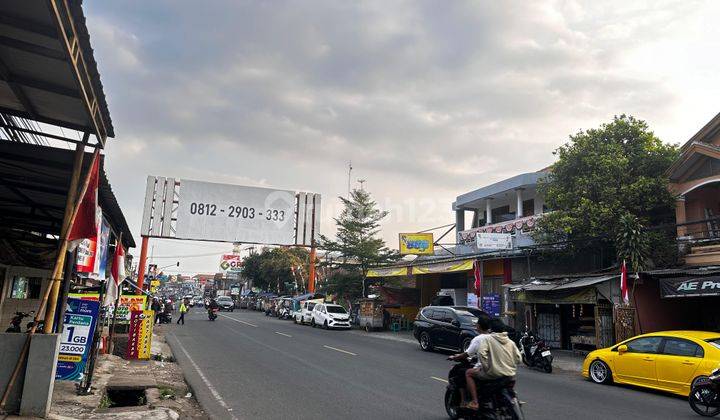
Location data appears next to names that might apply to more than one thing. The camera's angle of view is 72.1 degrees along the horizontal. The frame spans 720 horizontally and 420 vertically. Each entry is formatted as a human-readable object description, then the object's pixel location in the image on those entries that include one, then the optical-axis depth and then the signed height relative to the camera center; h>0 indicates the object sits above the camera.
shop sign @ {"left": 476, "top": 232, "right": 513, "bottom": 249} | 23.48 +2.63
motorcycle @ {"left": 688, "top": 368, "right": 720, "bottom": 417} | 8.57 -1.65
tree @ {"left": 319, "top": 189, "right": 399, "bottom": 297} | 35.06 +3.56
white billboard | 37.06 +5.71
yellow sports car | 10.30 -1.32
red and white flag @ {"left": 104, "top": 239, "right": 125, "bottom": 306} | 10.83 +0.18
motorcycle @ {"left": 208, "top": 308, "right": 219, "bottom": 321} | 33.94 -1.71
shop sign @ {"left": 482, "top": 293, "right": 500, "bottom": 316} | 24.58 -0.34
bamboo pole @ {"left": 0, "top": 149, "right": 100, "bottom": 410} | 6.70 -0.10
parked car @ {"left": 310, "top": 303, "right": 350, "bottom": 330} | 31.95 -1.56
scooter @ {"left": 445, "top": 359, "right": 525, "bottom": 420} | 6.59 -1.39
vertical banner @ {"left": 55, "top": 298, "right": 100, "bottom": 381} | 9.62 -1.03
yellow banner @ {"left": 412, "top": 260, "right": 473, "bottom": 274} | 25.00 +1.51
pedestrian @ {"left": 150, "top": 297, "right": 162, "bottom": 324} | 30.81 -1.26
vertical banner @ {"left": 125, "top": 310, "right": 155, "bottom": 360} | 14.03 -1.44
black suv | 17.69 -1.16
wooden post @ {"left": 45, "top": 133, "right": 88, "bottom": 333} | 7.14 +1.08
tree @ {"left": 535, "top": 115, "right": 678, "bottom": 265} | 19.27 +4.48
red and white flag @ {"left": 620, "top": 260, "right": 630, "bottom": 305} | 16.05 +0.51
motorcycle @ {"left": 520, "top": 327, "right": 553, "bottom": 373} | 14.65 -1.65
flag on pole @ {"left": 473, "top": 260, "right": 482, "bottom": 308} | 24.53 +1.03
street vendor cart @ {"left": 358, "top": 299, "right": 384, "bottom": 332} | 31.69 -1.34
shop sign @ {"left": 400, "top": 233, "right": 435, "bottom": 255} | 29.61 +3.04
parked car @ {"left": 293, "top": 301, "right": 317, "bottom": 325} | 35.66 -1.63
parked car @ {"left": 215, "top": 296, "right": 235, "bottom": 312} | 57.38 -1.67
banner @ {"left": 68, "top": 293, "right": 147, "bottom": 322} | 19.95 -0.75
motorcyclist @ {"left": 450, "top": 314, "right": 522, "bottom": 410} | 6.77 -0.86
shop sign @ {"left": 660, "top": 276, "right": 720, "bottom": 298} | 14.66 +0.51
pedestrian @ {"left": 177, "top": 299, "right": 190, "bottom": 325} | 30.57 -1.35
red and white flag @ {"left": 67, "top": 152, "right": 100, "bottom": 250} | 7.52 +1.07
